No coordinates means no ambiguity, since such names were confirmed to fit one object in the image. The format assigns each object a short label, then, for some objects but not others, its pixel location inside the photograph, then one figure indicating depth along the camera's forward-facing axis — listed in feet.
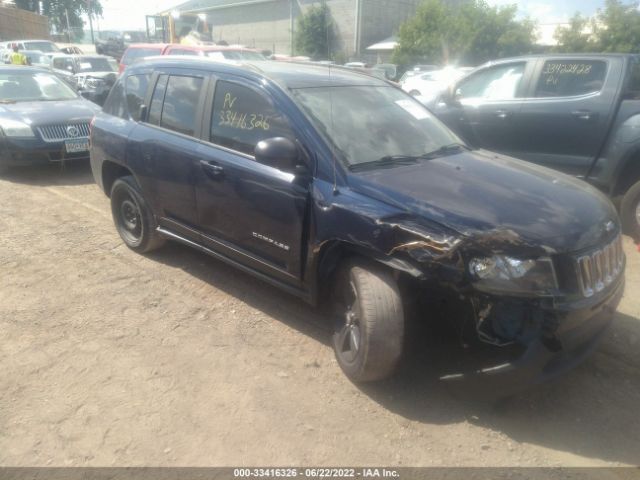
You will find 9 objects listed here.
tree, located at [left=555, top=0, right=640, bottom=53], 89.20
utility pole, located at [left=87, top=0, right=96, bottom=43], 166.96
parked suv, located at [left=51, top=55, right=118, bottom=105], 44.37
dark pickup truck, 17.04
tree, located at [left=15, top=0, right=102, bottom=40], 166.09
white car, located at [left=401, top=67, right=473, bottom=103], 50.65
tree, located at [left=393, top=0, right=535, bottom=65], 96.53
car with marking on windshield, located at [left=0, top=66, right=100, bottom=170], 22.68
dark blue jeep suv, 8.13
